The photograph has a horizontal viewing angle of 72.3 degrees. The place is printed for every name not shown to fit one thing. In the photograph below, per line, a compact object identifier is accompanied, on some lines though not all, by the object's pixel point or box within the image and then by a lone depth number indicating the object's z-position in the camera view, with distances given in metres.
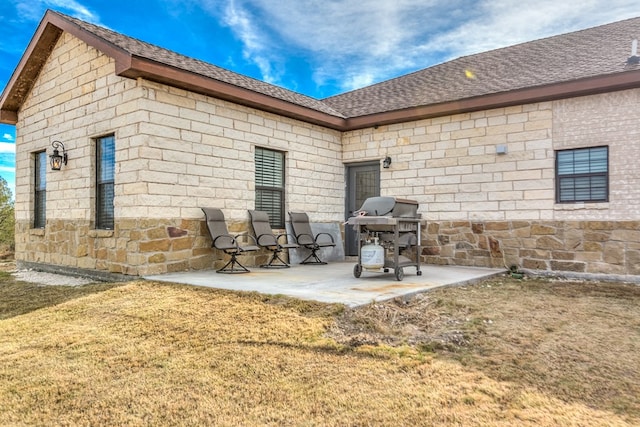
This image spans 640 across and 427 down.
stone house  6.09
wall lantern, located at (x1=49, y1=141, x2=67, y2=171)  7.16
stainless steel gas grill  5.70
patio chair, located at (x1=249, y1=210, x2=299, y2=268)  7.12
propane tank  5.70
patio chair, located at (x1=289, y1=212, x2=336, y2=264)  7.89
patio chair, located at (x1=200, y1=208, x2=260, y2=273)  6.35
